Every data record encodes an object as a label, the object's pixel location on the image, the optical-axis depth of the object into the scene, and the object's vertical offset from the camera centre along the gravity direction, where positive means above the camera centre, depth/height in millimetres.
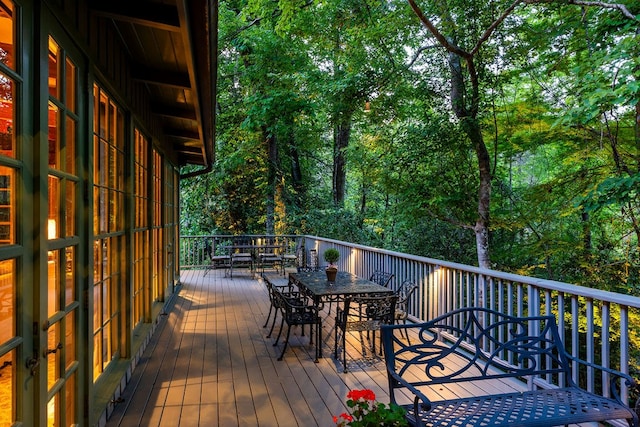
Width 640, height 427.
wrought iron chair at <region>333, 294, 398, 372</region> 3723 -1082
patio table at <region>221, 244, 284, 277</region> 9172 -1221
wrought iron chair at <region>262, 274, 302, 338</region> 4465 -1072
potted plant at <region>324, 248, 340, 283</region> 4621 -653
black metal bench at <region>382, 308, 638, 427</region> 1840 -998
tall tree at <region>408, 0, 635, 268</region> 7418 +2886
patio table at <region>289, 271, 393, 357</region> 3977 -875
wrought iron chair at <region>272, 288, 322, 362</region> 3846 -1104
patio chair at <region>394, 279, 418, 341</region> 4137 -1028
